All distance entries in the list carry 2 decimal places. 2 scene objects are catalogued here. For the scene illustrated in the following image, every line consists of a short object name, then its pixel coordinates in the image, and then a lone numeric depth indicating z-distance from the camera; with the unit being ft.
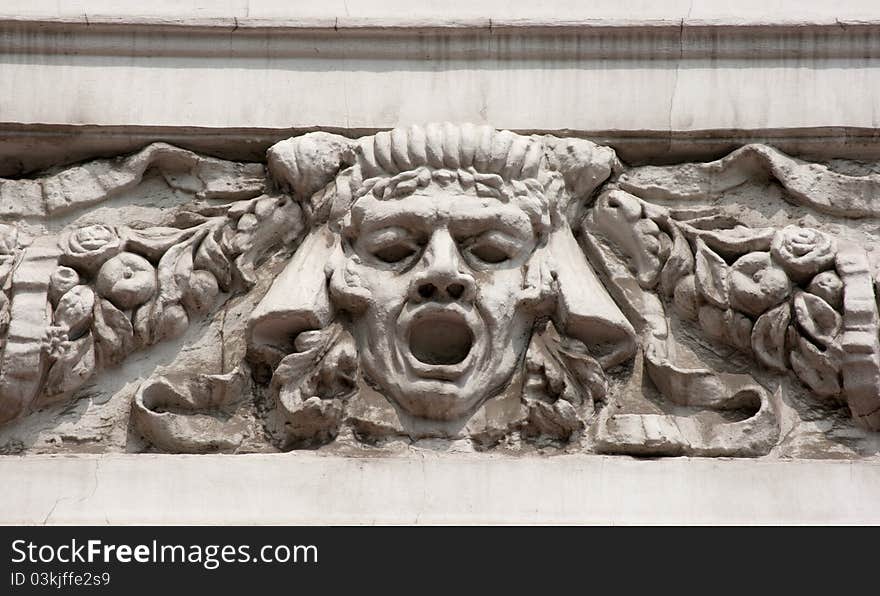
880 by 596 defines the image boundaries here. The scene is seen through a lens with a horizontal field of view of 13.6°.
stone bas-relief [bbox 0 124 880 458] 28.45
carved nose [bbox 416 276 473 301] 28.41
